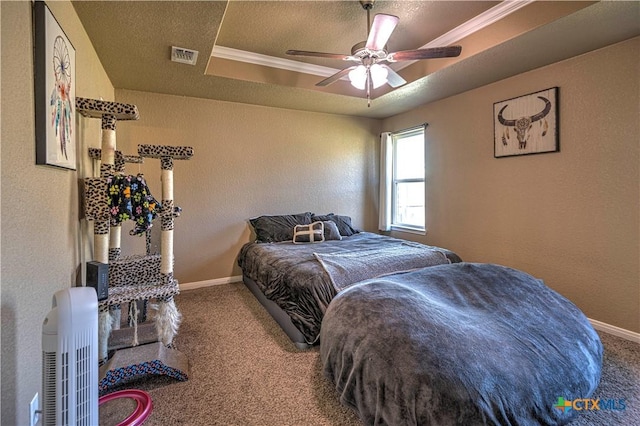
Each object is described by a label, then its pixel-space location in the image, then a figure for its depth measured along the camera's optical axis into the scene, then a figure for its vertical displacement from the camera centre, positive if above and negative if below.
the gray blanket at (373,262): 2.43 -0.46
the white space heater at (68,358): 1.08 -0.53
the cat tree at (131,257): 1.87 -0.33
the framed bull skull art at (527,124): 2.90 +0.87
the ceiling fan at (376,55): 2.09 +1.22
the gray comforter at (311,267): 2.28 -0.51
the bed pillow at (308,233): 3.73 -0.28
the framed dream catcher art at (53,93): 1.37 +0.61
